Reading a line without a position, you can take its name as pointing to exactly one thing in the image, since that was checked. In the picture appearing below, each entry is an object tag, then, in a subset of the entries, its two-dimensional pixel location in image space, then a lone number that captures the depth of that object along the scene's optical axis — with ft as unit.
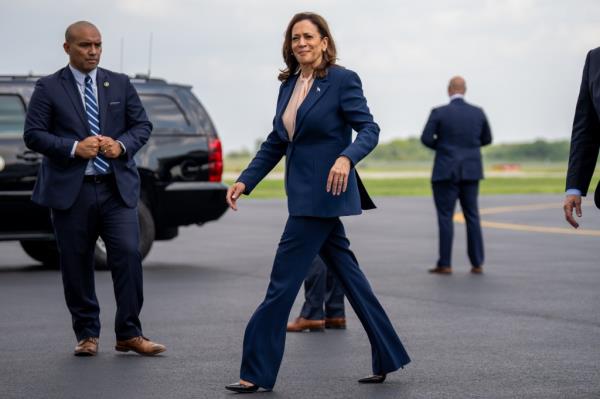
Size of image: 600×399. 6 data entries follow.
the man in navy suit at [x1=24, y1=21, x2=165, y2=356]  40.41
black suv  65.56
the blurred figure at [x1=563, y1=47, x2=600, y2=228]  28.66
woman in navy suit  34.22
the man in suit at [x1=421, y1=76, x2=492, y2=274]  70.27
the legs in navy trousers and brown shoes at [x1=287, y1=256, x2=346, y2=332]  46.93
